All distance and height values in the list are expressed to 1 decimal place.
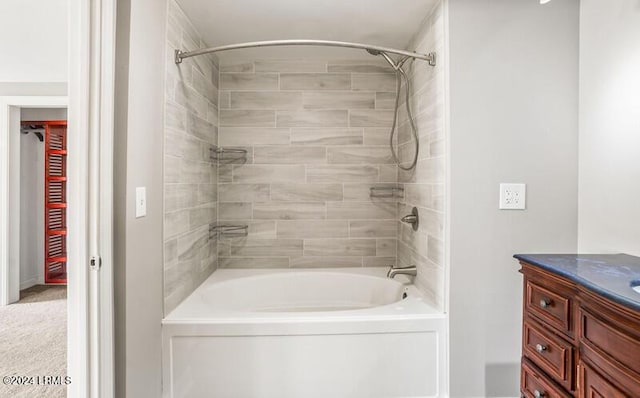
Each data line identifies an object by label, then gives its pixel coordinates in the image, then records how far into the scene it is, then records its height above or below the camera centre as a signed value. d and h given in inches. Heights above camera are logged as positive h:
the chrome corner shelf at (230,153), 105.0 +13.3
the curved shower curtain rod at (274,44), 73.4 +33.0
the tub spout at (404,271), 88.6 -19.4
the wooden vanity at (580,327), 36.1 -16.2
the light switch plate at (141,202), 57.3 -1.1
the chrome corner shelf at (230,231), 106.7 -11.1
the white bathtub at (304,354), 67.3 -31.7
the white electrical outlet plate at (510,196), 69.5 +0.4
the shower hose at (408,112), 87.1 +22.9
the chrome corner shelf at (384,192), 108.2 +1.7
